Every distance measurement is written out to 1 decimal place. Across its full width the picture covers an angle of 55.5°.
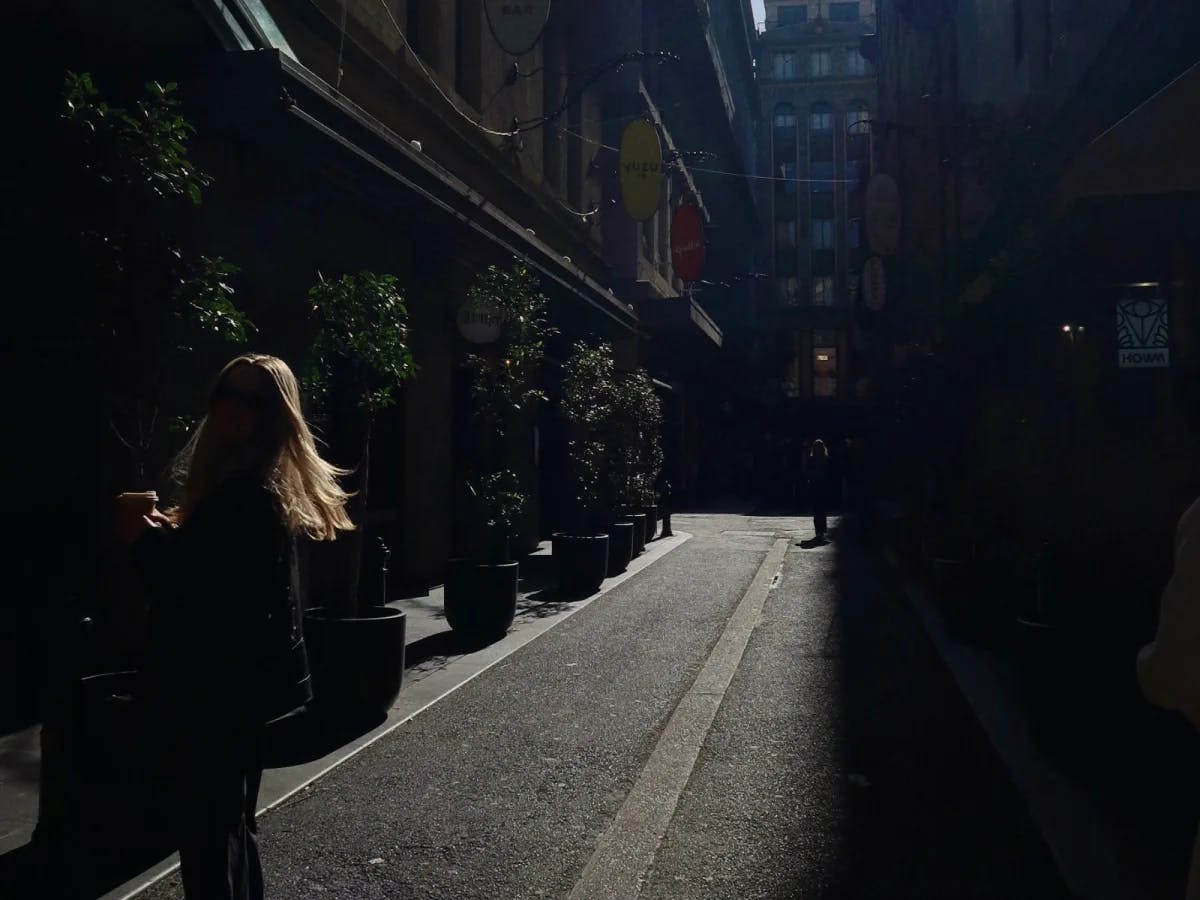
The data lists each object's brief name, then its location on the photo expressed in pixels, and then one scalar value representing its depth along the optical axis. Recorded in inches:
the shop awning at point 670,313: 1101.7
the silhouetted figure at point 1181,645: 78.4
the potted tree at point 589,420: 644.7
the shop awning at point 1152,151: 232.7
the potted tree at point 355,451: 278.1
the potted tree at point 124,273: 185.0
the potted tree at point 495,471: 409.4
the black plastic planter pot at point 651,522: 807.5
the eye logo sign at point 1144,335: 434.3
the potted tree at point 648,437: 697.6
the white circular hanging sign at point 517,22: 582.2
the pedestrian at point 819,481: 855.1
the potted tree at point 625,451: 669.3
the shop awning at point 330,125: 323.3
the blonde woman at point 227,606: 117.6
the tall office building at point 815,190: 2760.8
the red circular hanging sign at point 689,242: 1231.5
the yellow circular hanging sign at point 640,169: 884.0
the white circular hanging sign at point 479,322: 465.7
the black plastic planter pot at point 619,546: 634.8
